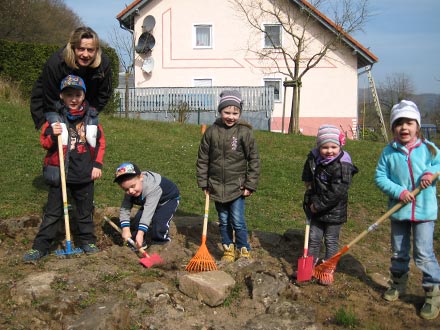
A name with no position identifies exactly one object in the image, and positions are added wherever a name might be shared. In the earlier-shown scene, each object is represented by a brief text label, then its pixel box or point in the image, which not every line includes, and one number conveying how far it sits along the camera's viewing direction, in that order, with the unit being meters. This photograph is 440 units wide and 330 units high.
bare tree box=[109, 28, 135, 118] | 19.91
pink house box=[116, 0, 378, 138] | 25.45
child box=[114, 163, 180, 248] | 5.20
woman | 4.77
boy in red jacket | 4.88
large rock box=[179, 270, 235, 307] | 4.11
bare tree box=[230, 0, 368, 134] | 24.41
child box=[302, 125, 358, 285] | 4.71
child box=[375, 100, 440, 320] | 4.22
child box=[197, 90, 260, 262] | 5.16
